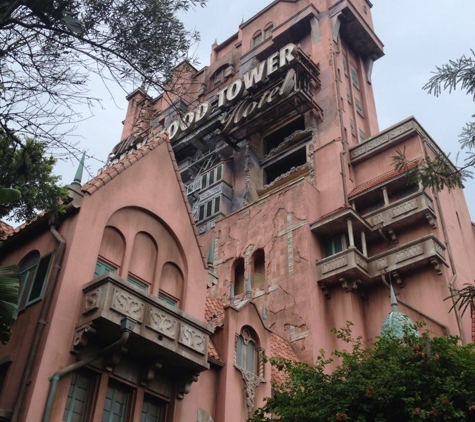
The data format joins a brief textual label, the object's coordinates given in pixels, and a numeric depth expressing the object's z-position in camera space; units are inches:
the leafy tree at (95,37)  441.1
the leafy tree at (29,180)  494.9
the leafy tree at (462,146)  394.8
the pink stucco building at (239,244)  559.2
